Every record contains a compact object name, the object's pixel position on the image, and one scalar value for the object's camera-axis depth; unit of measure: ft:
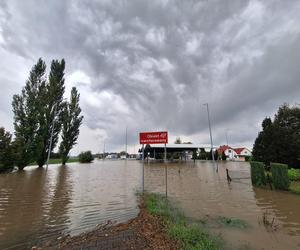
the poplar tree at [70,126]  129.29
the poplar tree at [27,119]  88.81
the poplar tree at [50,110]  97.50
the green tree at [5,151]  75.31
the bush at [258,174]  44.94
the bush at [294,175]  48.65
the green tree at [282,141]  72.79
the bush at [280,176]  39.70
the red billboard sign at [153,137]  32.30
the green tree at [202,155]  220.23
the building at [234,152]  253.14
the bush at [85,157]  172.54
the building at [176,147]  157.15
